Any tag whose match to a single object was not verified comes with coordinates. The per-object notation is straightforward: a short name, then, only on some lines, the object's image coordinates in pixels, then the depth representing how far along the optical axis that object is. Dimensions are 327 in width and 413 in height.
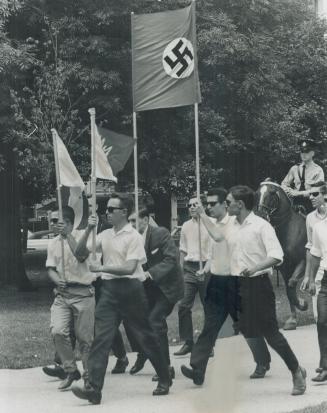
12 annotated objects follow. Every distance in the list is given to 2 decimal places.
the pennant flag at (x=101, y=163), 12.72
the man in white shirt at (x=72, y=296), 12.09
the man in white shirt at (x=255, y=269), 11.43
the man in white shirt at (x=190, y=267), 15.28
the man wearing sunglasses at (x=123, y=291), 11.27
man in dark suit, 12.77
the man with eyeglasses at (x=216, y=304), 11.87
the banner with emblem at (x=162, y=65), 15.94
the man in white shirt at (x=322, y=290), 12.38
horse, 18.48
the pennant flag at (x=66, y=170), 12.94
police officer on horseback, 19.83
